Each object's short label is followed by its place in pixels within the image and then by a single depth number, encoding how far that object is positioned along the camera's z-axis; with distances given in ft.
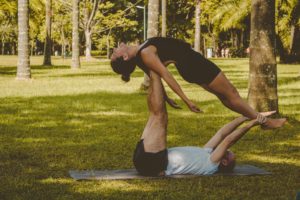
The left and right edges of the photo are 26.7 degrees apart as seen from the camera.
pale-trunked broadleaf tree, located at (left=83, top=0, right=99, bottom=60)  200.05
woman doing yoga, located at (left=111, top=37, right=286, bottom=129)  24.91
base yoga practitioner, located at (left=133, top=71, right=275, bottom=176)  24.57
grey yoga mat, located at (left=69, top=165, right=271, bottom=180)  24.84
